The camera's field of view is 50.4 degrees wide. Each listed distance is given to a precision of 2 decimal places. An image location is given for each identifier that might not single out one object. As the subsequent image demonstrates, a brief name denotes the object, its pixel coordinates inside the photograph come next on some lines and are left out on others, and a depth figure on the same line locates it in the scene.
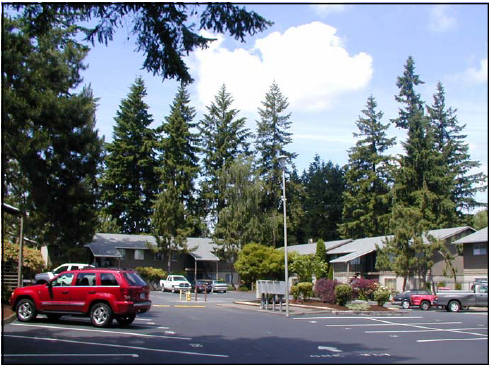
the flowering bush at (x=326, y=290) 28.79
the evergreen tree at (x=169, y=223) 61.69
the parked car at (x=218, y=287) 54.56
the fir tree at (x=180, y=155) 69.56
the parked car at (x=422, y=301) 33.00
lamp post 23.93
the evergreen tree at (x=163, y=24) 10.82
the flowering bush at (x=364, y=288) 29.61
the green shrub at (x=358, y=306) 26.70
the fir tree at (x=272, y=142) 71.00
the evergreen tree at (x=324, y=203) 78.94
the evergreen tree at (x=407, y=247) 36.47
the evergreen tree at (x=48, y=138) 14.34
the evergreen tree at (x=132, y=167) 71.56
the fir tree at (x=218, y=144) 71.12
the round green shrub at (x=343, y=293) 27.97
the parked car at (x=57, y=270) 29.66
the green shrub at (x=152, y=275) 58.44
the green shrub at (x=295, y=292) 31.45
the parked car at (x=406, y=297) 34.17
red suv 16.38
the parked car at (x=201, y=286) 52.75
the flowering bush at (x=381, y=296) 28.17
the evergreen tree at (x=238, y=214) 62.71
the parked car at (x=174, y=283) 52.75
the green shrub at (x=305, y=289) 30.75
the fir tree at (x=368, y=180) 65.31
